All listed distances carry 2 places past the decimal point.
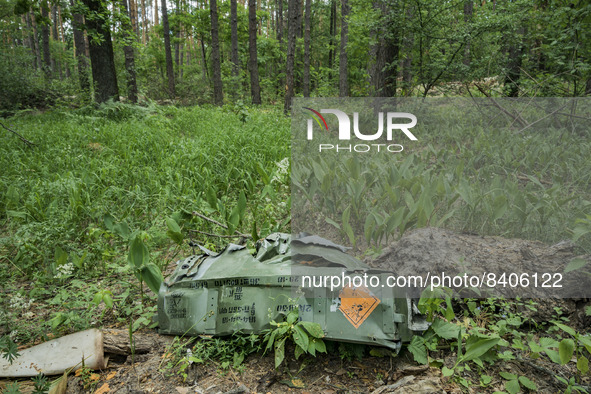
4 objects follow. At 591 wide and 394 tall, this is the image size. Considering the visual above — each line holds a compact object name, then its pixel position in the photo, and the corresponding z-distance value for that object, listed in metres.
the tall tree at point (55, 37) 25.30
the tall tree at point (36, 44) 20.91
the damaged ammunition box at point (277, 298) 1.50
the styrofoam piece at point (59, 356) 1.60
